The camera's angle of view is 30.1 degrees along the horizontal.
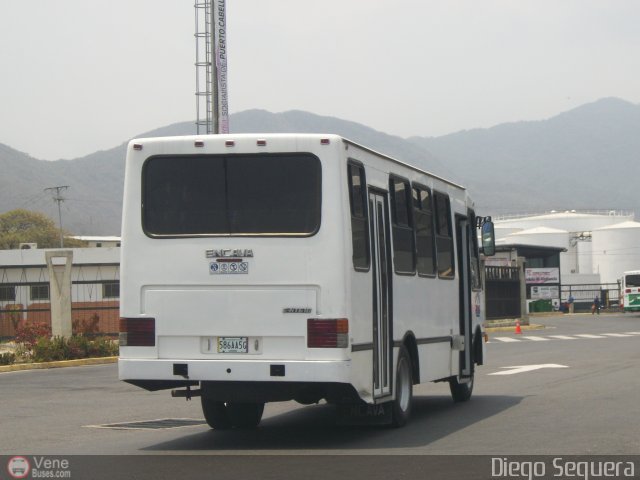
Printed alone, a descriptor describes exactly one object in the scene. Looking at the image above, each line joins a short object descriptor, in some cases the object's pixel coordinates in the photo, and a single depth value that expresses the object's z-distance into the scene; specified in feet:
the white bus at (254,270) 40.91
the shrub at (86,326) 114.93
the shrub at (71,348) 98.78
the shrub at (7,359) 96.02
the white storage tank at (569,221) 505.66
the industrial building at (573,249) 317.22
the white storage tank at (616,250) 429.79
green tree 531.09
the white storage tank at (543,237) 450.30
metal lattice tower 160.76
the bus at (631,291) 247.09
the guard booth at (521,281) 195.42
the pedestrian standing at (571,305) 294.05
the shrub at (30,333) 102.17
